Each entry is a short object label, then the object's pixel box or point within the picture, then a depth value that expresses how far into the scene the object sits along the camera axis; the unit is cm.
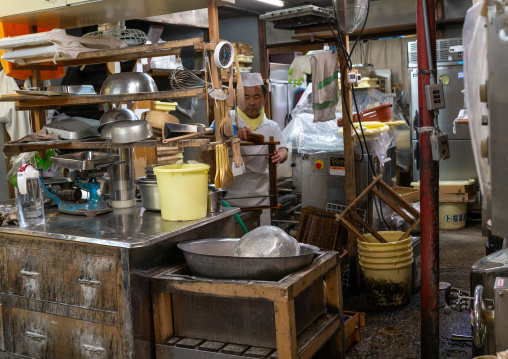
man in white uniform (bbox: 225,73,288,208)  534
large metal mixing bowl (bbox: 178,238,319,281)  258
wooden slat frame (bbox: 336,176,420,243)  471
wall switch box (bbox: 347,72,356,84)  478
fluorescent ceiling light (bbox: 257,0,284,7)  804
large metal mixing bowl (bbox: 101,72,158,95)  347
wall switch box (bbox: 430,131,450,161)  313
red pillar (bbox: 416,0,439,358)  322
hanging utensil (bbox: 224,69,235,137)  329
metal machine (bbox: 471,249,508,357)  201
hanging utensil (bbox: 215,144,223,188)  322
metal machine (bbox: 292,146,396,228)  530
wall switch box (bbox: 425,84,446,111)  314
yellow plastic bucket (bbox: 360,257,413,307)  466
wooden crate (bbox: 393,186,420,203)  636
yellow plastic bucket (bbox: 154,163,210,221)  302
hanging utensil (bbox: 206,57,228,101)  315
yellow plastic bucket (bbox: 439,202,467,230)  769
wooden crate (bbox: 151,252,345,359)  241
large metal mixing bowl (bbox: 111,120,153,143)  335
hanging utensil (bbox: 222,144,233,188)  329
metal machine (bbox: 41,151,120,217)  339
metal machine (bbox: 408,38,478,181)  789
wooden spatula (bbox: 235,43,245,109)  351
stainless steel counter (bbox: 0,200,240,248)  278
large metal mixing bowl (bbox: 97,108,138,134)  375
